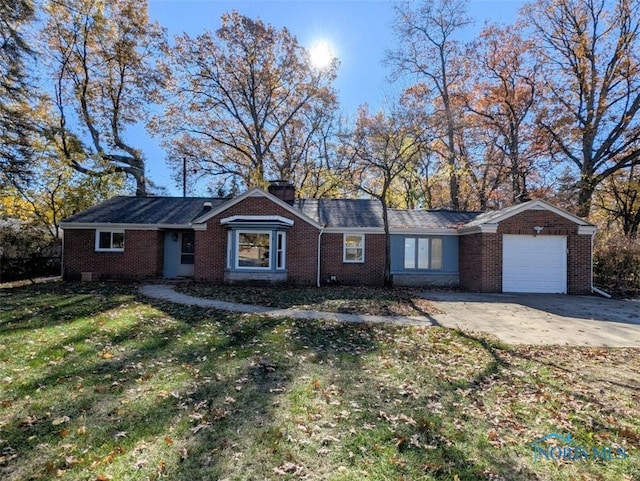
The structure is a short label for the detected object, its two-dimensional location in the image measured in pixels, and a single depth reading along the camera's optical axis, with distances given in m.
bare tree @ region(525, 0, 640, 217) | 19.61
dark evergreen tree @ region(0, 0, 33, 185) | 11.31
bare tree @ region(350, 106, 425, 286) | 15.25
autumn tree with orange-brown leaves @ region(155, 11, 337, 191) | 24.22
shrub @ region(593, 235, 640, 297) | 14.37
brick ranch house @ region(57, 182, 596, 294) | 14.41
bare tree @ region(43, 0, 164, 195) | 22.59
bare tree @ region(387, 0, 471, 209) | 24.19
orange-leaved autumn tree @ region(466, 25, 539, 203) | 22.84
